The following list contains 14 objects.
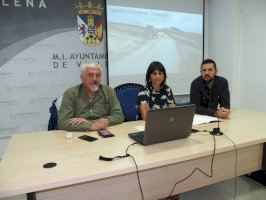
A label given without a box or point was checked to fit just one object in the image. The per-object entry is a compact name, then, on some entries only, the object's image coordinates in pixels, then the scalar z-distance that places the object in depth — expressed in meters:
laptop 1.42
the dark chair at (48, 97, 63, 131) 2.29
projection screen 3.55
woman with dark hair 2.28
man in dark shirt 2.65
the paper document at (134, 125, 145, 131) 1.92
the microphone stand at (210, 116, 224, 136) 1.75
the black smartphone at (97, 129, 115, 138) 1.74
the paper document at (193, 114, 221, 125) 2.11
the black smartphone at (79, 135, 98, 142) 1.66
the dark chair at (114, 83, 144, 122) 2.63
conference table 1.15
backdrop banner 3.00
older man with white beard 2.03
